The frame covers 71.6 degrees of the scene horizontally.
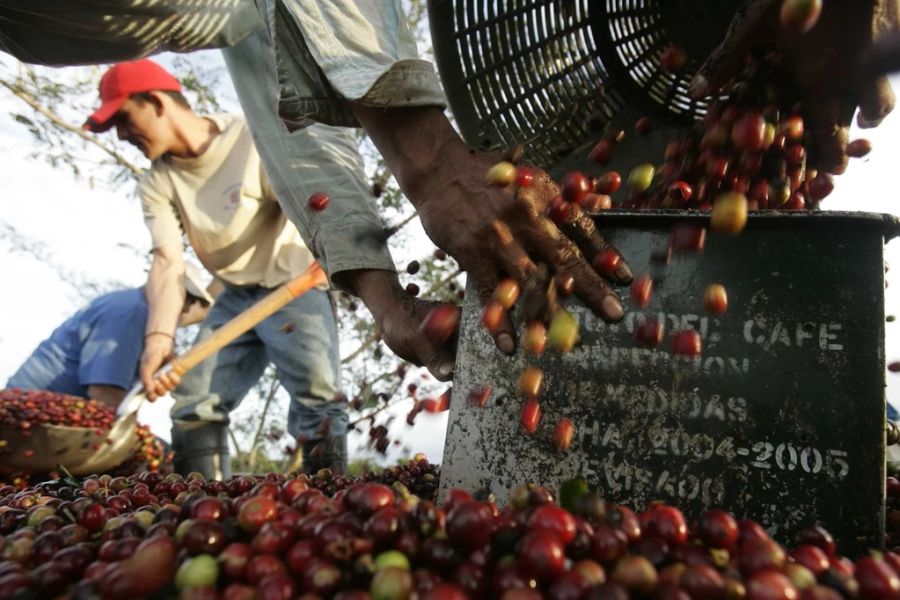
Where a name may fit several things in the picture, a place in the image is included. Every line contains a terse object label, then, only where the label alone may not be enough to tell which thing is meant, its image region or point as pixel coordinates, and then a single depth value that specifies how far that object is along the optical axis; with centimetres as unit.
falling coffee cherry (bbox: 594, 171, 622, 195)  55
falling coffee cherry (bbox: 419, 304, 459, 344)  55
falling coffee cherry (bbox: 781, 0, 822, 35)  38
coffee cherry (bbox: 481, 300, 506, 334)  46
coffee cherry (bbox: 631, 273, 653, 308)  46
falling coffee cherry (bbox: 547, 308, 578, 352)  43
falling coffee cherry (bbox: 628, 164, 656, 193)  54
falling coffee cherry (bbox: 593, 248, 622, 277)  47
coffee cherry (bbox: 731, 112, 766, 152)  49
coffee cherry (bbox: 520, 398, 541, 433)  48
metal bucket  44
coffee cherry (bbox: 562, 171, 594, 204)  46
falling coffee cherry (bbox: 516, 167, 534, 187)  45
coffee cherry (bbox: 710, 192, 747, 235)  43
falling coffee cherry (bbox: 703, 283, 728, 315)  45
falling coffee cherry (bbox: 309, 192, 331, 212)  75
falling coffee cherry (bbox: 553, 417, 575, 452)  47
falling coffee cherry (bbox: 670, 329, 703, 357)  45
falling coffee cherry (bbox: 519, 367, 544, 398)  47
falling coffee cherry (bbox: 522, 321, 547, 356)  46
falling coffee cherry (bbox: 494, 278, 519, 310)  46
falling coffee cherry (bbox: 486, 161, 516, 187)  44
